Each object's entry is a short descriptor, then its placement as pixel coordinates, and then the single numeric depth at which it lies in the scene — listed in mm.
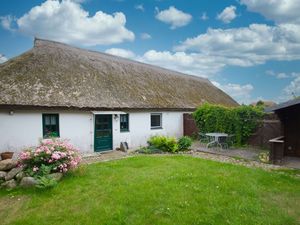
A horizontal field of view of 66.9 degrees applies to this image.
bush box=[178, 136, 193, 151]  13117
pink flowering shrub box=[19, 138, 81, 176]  7242
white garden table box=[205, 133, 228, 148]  12734
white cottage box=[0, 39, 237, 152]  10398
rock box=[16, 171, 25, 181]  7137
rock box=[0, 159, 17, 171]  7622
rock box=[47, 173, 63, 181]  7143
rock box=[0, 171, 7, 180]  7329
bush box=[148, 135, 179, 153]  12827
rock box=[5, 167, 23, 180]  7279
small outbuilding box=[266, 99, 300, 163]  10578
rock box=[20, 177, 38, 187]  6742
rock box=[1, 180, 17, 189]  6907
